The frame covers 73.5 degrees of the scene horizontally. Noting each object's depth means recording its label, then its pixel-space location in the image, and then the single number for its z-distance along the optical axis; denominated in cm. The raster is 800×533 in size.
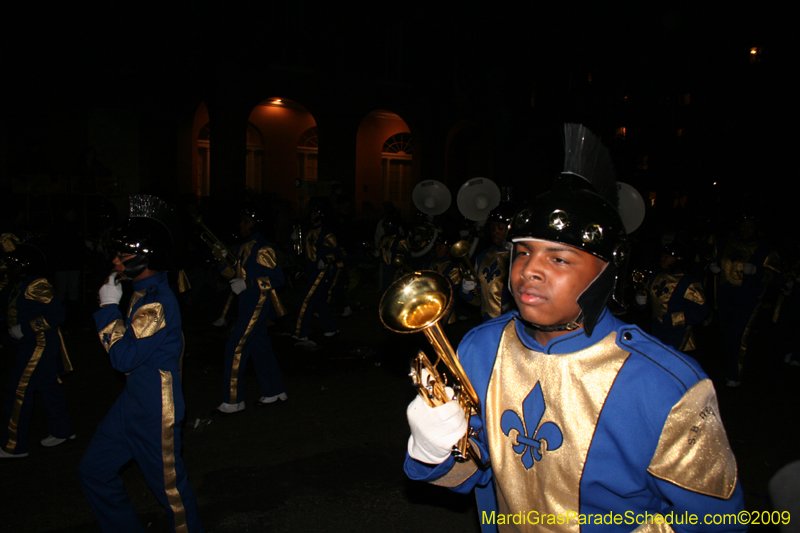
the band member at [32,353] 468
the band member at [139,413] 316
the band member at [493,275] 573
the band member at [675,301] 580
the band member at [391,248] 1052
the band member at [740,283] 677
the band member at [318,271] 861
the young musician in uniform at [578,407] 160
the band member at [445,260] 718
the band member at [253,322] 577
